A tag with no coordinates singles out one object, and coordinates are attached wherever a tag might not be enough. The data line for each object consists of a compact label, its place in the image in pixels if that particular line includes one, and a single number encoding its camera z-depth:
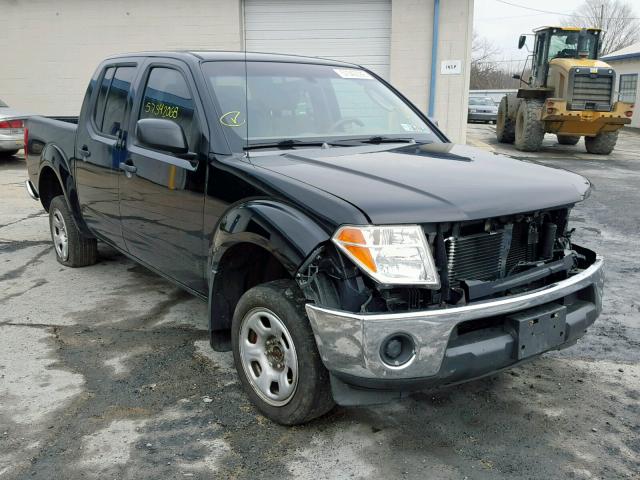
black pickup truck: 2.60
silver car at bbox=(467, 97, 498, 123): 30.56
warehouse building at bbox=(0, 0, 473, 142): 14.07
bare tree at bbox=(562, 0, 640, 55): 62.94
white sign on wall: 14.08
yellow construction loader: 15.26
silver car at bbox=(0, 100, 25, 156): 12.24
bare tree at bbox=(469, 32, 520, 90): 62.37
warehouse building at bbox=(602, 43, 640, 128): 26.75
